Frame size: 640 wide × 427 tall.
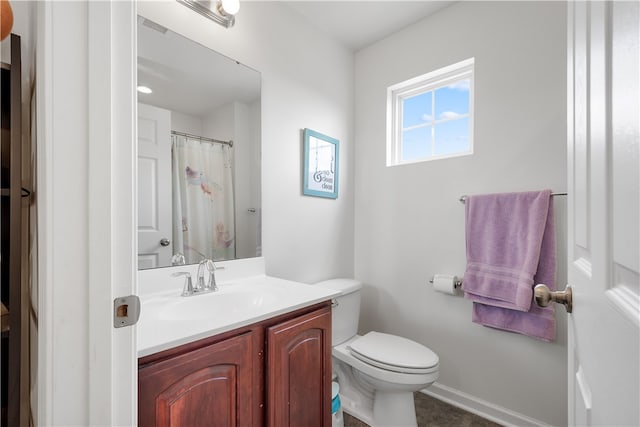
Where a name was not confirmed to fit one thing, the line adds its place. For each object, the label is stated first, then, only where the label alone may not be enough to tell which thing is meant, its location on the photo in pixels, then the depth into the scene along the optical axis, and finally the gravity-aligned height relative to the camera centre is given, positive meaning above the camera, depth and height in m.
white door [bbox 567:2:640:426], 0.29 +0.00
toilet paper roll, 1.69 -0.44
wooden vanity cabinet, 0.73 -0.52
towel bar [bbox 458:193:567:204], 1.68 +0.08
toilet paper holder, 1.69 -0.42
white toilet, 1.38 -0.81
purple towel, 1.41 -0.25
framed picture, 1.84 +0.33
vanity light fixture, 1.32 +0.98
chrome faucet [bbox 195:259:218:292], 1.25 -0.30
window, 1.81 +0.68
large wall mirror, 1.21 +0.29
